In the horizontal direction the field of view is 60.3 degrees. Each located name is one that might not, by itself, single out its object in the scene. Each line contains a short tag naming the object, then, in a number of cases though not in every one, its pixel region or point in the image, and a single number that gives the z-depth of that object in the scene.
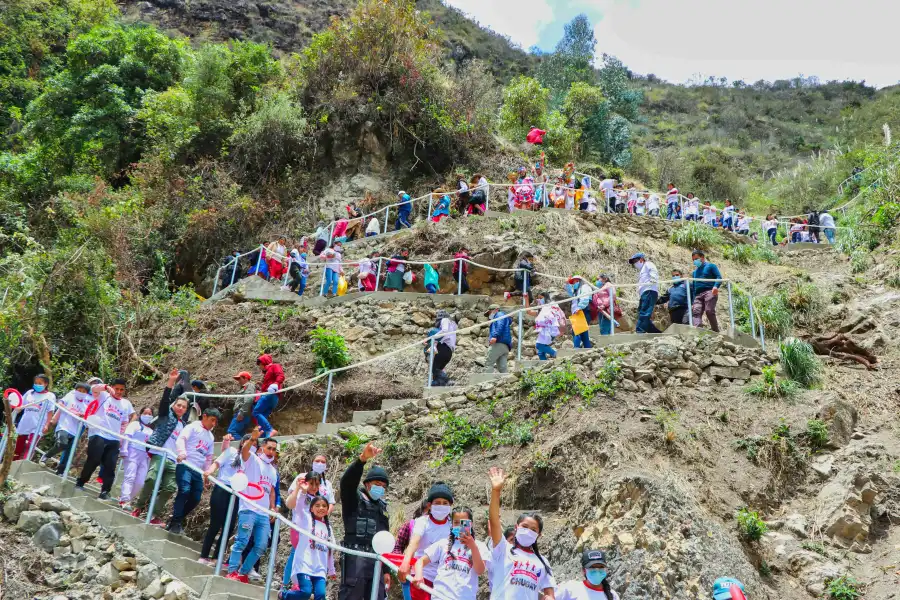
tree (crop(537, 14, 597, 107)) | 37.44
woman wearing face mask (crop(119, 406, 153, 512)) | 9.45
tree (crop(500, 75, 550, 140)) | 29.25
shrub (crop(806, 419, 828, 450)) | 9.86
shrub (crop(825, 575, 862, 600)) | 7.89
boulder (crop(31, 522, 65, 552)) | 8.82
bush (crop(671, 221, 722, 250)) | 19.61
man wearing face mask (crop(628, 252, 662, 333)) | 12.06
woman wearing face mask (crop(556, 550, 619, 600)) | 6.06
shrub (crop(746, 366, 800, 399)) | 10.77
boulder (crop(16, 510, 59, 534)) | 9.02
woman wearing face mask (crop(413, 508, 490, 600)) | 6.04
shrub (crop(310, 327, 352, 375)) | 14.22
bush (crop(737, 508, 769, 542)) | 8.56
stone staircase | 7.67
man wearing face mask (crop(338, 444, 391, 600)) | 6.57
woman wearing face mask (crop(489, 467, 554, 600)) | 6.07
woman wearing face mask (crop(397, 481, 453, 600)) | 6.46
